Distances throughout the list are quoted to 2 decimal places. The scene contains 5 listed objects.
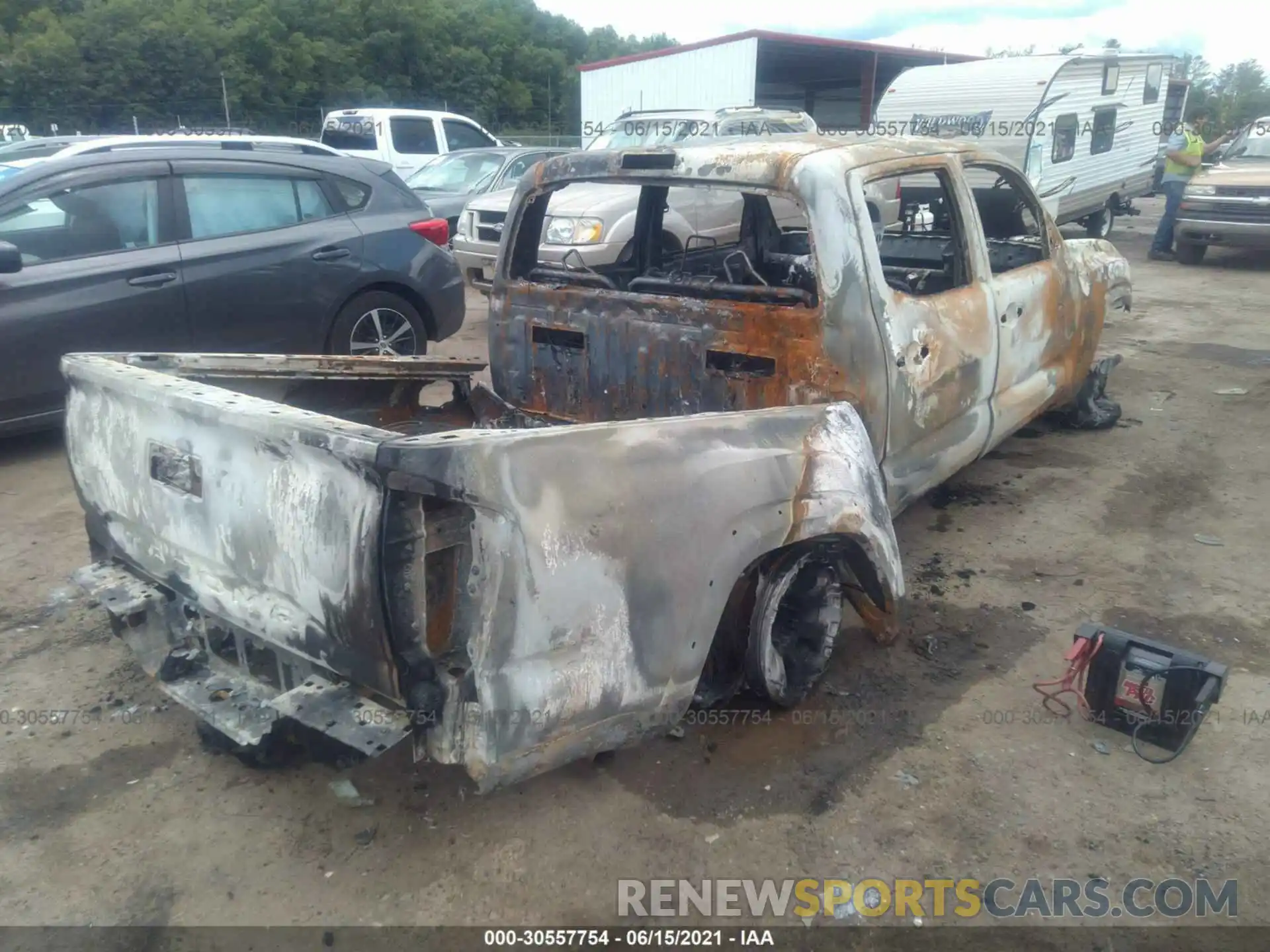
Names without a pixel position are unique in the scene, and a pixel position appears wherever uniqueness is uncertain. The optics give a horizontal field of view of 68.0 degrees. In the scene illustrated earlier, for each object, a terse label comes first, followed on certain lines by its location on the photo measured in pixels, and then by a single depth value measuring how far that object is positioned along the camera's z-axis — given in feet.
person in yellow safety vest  40.34
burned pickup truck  6.99
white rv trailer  40.16
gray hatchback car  16.80
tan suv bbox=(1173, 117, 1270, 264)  36.86
